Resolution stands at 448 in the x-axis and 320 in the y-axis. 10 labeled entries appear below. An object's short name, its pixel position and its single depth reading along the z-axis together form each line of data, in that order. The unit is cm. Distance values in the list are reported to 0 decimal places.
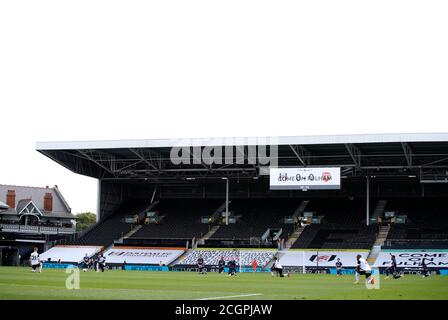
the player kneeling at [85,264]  5346
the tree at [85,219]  12699
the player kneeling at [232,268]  4472
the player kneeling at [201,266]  4821
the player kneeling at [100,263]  4830
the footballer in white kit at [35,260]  4200
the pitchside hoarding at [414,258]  5019
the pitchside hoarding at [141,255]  5862
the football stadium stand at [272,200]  5525
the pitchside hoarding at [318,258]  5283
